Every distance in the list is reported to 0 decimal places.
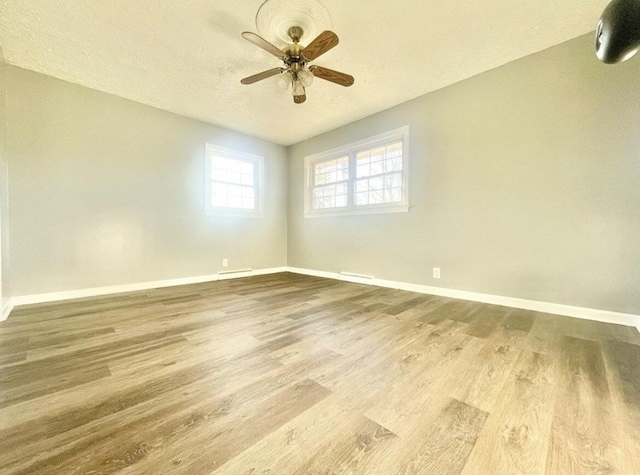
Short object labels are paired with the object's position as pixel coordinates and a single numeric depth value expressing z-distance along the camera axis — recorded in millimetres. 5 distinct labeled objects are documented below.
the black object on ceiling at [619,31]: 719
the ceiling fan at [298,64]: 1895
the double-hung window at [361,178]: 3443
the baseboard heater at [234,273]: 4130
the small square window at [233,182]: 4039
